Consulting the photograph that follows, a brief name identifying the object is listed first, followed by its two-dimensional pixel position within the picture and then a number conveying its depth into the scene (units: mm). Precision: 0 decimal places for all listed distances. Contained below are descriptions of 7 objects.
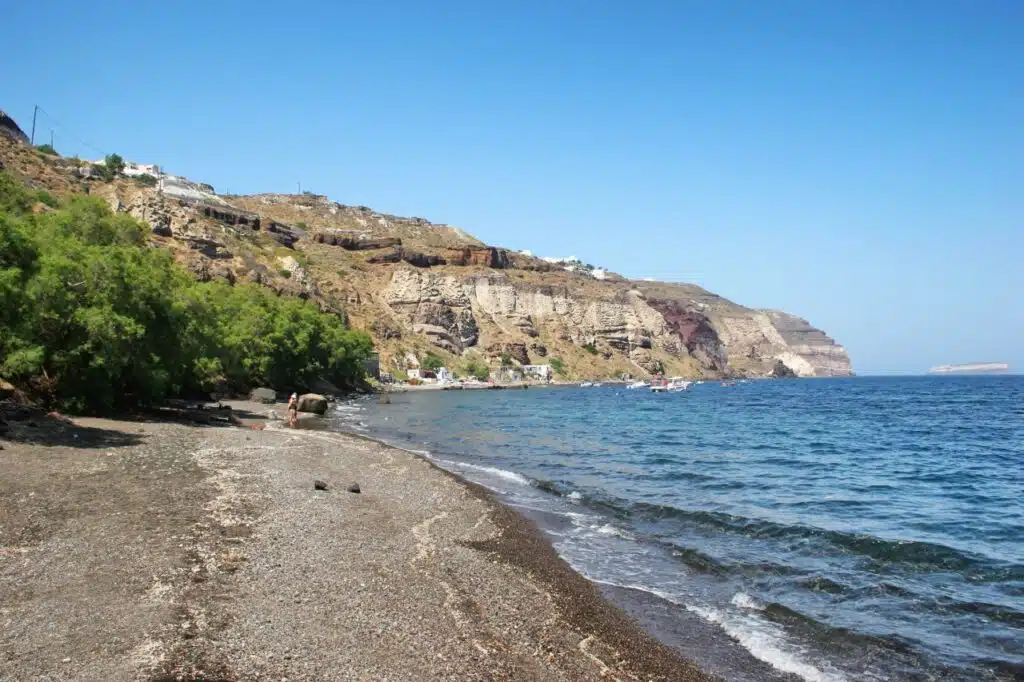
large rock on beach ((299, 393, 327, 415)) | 54844
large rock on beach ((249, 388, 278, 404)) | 59797
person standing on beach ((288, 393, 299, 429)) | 39975
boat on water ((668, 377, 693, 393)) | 158262
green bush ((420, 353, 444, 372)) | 164500
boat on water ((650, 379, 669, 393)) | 156762
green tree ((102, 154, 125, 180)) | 125194
